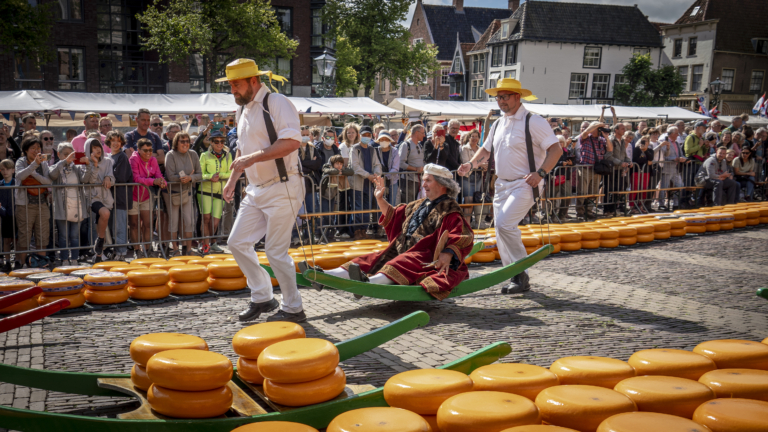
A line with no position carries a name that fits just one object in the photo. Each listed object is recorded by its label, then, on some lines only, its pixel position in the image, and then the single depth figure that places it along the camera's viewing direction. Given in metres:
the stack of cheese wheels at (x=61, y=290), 6.16
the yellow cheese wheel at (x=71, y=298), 6.17
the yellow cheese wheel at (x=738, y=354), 3.73
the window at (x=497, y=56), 57.75
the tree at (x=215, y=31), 28.78
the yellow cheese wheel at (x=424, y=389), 3.19
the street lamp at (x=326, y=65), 20.22
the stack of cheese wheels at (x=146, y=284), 6.67
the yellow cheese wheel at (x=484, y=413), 2.80
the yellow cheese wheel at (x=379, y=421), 2.70
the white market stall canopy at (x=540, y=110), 27.18
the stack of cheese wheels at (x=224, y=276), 7.11
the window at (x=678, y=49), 57.39
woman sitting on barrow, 6.17
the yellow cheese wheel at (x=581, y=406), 2.91
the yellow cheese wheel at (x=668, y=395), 3.06
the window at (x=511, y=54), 55.34
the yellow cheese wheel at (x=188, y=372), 3.31
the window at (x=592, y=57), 55.03
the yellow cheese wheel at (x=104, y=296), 6.48
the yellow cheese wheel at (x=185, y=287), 6.92
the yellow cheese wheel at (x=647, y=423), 2.59
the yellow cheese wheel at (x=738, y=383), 3.17
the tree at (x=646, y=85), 49.62
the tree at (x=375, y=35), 47.38
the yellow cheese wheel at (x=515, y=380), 3.31
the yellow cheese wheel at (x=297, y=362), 3.46
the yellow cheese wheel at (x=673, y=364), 3.57
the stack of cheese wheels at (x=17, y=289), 5.89
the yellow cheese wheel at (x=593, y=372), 3.46
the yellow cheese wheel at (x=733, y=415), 2.67
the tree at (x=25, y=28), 22.41
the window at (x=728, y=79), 54.62
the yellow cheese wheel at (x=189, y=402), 3.31
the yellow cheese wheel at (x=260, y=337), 3.90
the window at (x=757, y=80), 55.47
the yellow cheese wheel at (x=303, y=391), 3.51
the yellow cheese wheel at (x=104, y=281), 6.46
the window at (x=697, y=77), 55.12
